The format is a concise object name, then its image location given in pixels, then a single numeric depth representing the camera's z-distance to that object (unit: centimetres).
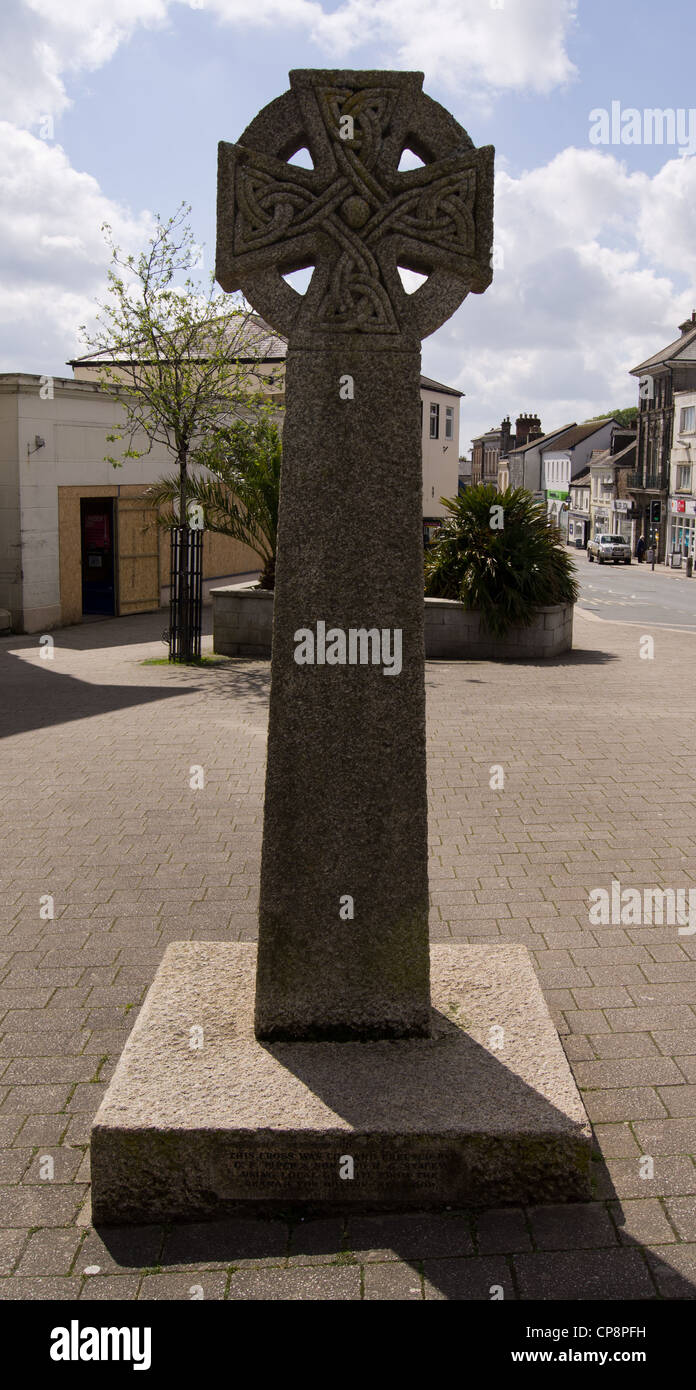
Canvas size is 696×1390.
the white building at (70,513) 1872
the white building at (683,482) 5672
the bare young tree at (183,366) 1598
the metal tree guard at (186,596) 1561
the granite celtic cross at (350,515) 395
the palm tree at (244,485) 1620
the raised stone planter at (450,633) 1614
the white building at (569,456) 8150
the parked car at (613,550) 5900
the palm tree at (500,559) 1599
